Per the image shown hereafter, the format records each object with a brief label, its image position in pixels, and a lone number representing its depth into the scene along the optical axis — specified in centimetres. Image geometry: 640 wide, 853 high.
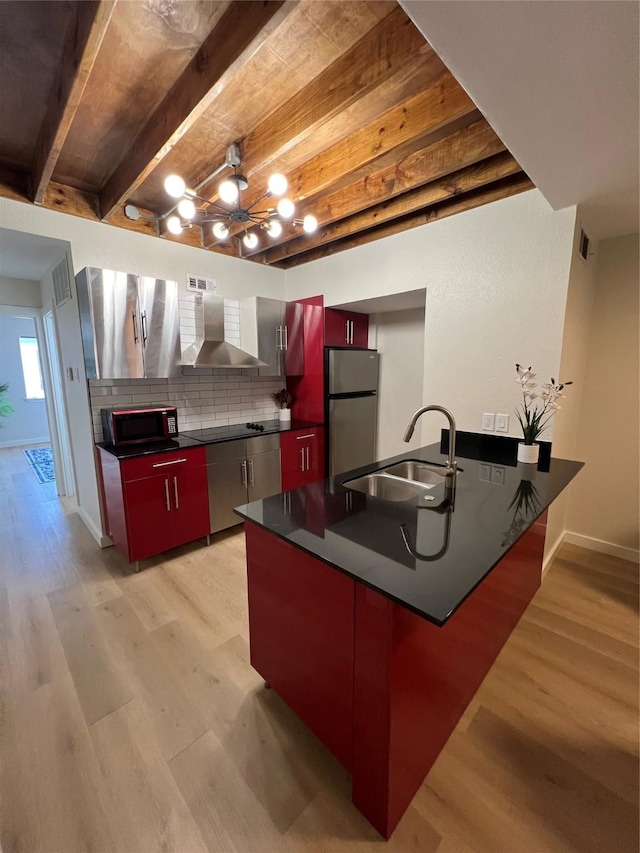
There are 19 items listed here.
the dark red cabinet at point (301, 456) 338
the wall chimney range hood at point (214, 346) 292
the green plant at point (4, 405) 637
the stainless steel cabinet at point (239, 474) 288
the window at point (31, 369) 666
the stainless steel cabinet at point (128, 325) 241
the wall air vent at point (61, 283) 271
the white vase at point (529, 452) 200
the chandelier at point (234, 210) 176
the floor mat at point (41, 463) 483
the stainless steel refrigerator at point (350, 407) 352
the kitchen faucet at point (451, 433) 157
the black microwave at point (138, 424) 254
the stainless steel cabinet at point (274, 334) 328
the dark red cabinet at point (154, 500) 244
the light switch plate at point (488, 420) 233
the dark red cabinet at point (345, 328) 347
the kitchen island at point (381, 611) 97
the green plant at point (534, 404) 193
